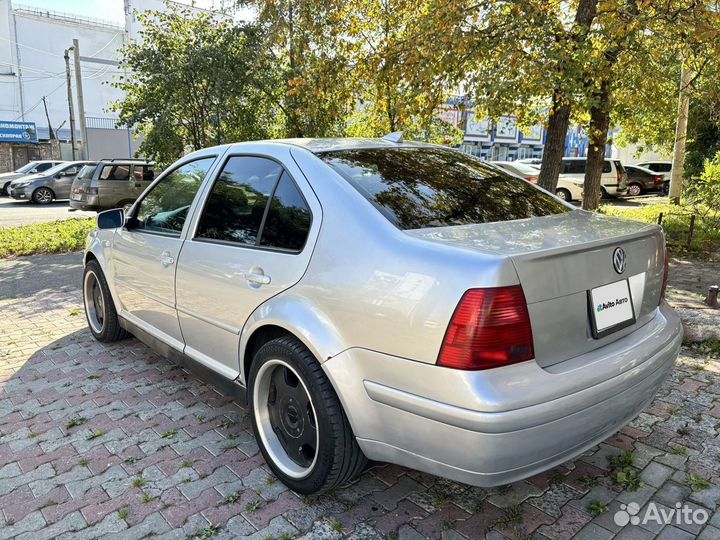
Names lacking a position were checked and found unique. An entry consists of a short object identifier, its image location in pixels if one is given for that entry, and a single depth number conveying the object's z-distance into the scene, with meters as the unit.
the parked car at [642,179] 22.80
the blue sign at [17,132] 35.59
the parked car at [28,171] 22.44
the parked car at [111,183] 14.10
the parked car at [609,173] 20.84
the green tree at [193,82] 12.70
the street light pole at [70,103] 29.71
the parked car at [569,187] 20.05
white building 42.09
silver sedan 1.93
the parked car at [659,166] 25.27
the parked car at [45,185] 19.81
